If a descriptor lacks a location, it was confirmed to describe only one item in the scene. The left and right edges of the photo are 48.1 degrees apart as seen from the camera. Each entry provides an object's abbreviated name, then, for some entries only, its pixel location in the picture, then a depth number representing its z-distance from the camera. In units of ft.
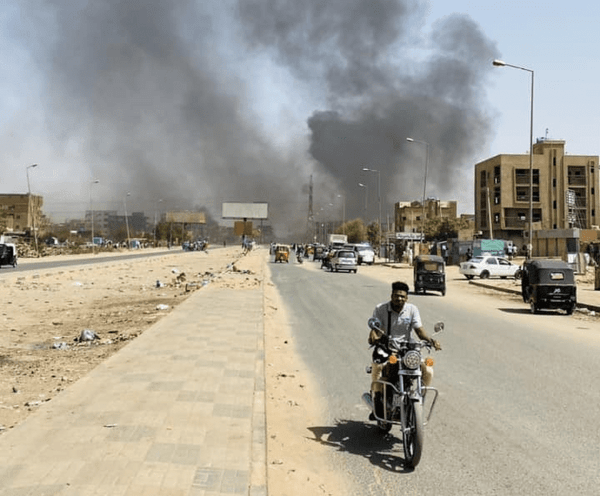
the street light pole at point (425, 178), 181.74
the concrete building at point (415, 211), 503.32
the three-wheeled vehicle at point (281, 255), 229.45
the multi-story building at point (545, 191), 305.73
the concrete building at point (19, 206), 469.57
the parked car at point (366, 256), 224.12
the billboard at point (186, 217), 550.36
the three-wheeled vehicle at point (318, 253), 264.80
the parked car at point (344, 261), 158.51
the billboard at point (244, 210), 435.94
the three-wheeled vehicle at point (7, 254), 156.66
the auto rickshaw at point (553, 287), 67.51
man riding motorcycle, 20.71
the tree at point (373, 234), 462.76
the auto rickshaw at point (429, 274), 94.94
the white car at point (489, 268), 140.36
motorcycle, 18.60
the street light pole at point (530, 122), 103.71
